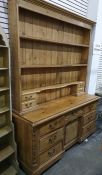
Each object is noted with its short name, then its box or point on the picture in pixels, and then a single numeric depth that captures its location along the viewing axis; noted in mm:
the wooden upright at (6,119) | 1688
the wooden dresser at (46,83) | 1816
